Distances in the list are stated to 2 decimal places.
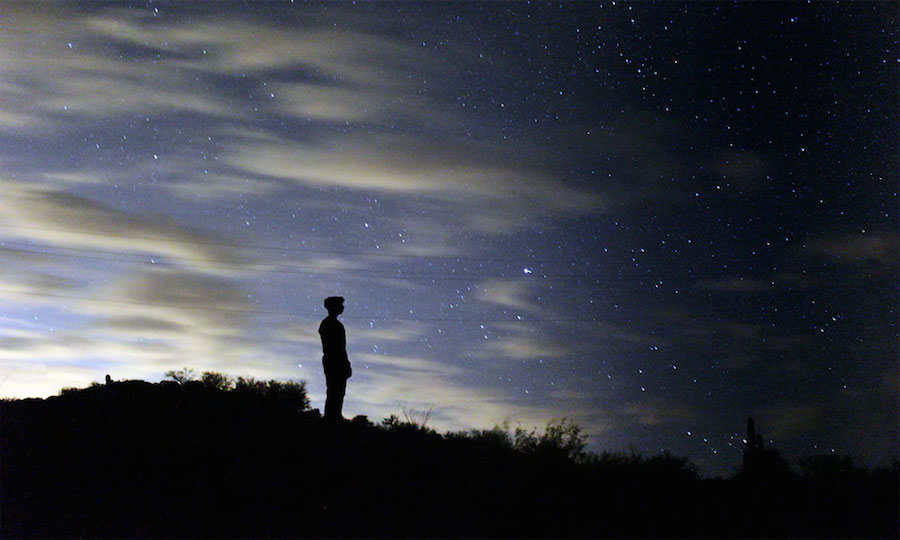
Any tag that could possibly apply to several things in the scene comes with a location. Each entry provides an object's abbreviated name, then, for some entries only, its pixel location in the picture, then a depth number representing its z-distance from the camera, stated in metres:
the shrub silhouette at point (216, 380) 23.27
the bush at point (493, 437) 14.70
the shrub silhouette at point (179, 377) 23.87
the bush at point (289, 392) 22.61
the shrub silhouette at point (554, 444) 14.26
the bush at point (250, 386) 22.44
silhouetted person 14.80
